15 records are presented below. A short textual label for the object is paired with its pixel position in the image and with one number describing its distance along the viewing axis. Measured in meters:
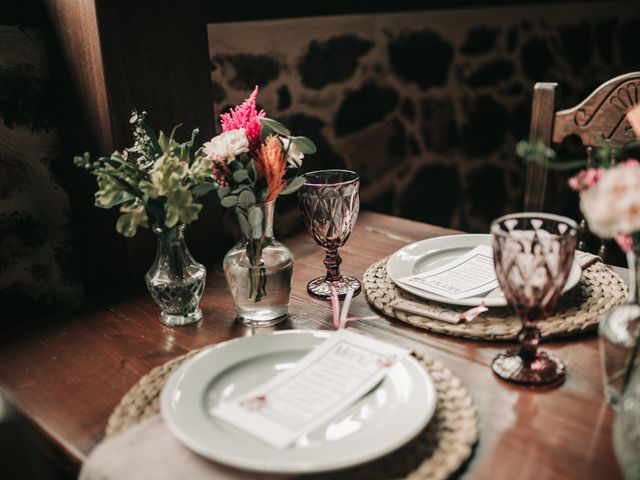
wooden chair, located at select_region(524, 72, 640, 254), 1.39
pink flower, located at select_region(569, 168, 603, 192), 0.73
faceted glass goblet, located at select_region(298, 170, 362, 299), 1.10
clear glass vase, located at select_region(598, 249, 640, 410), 0.73
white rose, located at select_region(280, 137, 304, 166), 1.02
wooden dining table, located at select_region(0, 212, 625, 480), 0.69
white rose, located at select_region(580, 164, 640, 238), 0.66
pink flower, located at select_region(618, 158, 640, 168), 0.70
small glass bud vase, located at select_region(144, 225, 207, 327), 1.03
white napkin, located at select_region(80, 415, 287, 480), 0.66
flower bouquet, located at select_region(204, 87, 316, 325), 0.96
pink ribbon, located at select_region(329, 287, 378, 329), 0.99
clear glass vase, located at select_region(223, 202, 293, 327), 1.01
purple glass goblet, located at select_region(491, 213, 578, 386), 0.80
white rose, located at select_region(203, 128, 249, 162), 0.94
